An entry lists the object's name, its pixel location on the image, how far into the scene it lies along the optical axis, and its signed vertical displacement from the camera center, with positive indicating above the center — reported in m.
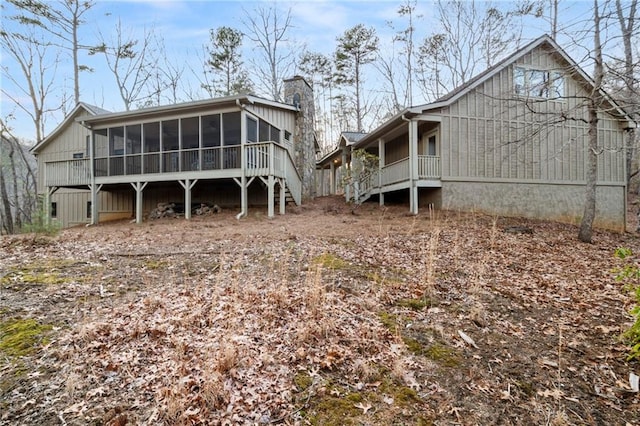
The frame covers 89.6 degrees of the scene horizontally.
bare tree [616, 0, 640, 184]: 6.93 +4.57
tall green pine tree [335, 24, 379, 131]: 25.36 +12.42
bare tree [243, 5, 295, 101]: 24.62 +12.73
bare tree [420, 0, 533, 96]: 21.64 +11.77
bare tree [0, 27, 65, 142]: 19.70 +8.82
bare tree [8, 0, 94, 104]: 16.92 +10.75
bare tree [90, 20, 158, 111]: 23.31 +10.90
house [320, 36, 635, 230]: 12.87 +2.31
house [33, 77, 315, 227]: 12.79 +2.24
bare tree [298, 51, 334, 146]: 27.39 +11.43
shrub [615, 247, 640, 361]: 2.96 -1.21
